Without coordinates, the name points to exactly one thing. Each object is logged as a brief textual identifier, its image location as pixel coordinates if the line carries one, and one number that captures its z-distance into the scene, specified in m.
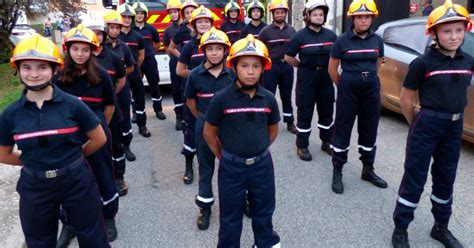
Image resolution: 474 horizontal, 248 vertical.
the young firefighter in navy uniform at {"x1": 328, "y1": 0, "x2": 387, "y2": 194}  4.53
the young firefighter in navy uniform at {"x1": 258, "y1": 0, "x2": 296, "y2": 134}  6.43
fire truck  8.76
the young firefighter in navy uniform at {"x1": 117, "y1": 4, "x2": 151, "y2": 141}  6.43
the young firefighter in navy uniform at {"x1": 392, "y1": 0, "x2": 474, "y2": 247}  3.24
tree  15.77
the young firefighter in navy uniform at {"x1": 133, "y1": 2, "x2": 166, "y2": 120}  7.20
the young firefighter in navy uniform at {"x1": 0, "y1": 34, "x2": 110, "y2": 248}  2.72
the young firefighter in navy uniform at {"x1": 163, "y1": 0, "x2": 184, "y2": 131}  7.11
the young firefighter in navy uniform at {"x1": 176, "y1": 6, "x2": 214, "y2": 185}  4.90
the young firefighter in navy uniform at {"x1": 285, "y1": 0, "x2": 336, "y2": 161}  5.37
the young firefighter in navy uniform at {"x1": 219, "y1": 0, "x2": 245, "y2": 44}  7.71
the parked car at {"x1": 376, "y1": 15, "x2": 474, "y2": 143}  6.38
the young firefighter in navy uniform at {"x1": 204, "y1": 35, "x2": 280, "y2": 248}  3.05
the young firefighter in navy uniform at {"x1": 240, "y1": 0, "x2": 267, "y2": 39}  7.16
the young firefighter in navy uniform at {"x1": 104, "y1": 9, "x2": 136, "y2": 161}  5.20
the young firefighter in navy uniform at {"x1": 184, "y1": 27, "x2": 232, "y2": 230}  3.87
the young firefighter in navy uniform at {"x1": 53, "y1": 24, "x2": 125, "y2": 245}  3.54
